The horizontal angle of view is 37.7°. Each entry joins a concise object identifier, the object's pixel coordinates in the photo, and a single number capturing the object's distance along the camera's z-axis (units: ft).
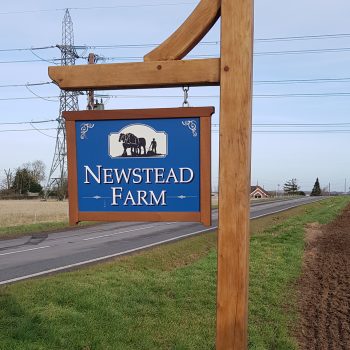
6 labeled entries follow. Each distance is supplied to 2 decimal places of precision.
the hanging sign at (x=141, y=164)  11.27
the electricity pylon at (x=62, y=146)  158.51
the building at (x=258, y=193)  411.29
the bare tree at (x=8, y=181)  336.90
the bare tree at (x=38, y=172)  344.61
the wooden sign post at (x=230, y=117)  10.55
